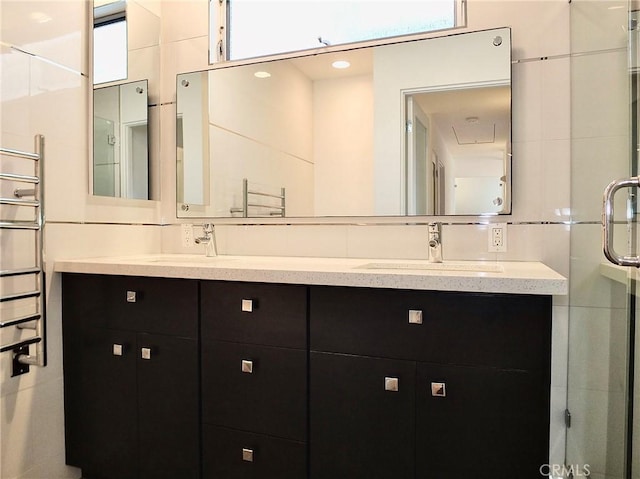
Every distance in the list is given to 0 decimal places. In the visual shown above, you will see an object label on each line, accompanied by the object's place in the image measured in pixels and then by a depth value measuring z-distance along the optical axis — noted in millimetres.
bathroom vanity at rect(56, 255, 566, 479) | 1292
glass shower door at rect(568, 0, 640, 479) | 1212
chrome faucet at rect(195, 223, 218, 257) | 2127
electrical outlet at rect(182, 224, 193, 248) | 2340
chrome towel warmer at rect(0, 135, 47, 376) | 1599
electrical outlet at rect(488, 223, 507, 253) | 1814
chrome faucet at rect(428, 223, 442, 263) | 1755
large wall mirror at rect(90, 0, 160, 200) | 2053
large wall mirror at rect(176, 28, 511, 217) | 1829
